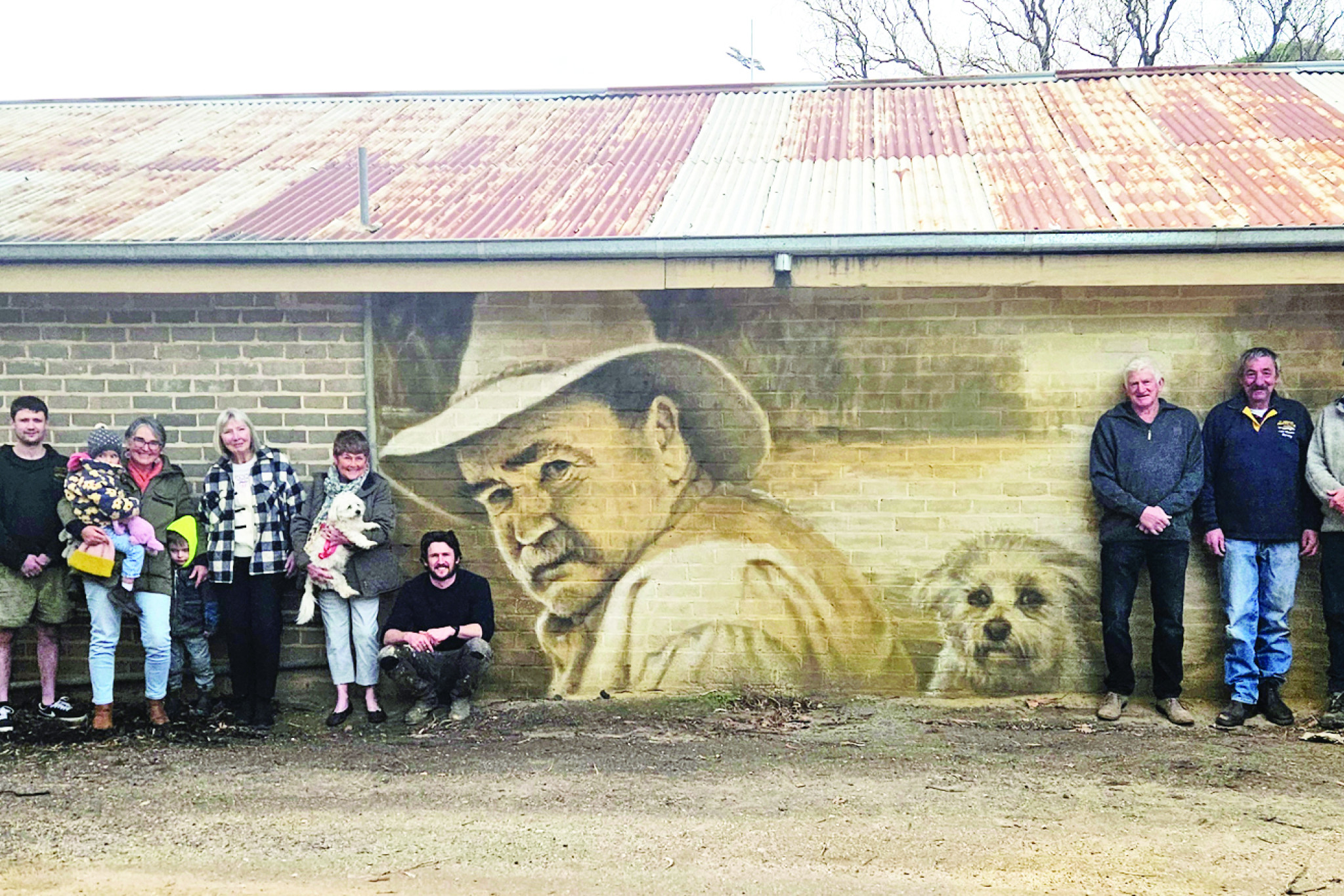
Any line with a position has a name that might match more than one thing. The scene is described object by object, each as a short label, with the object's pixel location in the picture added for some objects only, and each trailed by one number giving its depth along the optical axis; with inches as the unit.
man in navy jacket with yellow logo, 230.7
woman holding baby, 238.5
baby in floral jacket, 231.3
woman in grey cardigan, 246.4
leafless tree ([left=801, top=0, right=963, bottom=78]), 844.6
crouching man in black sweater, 242.8
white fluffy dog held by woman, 243.4
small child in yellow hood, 243.9
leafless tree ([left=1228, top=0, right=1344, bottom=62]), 802.2
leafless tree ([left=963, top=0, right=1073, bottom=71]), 821.2
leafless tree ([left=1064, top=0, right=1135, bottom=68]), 824.3
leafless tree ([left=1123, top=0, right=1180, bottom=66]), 828.0
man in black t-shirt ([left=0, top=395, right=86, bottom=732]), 236.2
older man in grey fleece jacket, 232.4
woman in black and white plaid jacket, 244.4
